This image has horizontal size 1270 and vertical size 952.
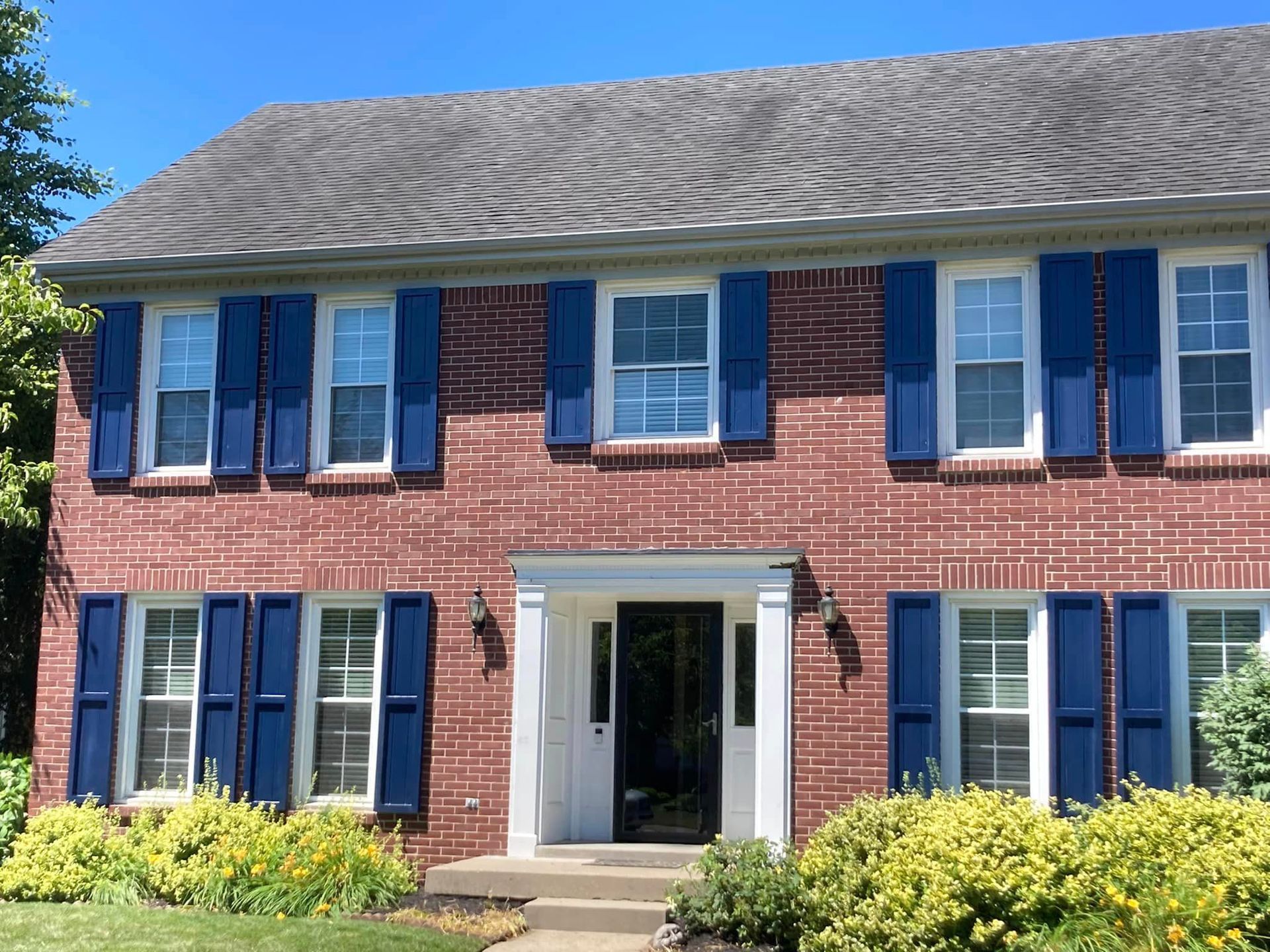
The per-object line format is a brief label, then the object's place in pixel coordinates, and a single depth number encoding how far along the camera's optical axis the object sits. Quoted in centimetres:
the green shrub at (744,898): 955
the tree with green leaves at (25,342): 1203
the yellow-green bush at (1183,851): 842
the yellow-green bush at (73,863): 1155
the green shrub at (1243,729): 987
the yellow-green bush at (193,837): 1125
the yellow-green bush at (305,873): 1079
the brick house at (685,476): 1115
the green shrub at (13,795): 1254
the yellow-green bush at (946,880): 869
